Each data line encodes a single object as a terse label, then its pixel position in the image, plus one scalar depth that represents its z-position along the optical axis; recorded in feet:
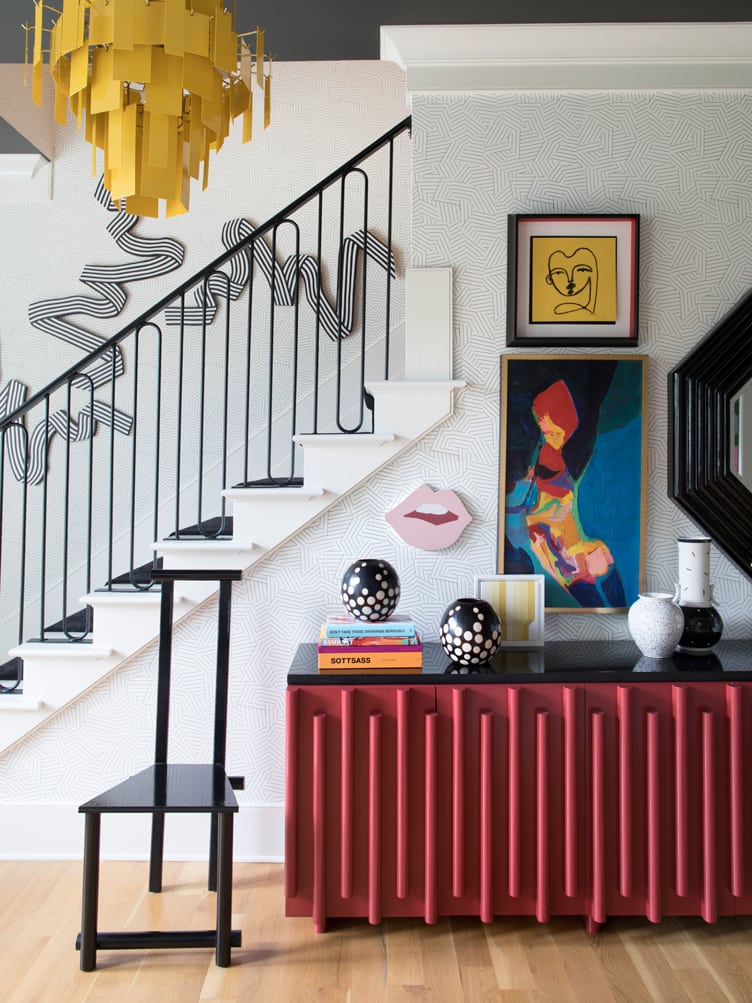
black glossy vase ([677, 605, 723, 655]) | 9.19
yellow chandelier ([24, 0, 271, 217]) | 5.32
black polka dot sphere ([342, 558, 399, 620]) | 9.02
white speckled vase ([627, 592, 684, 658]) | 8.93
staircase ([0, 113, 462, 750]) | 9.84
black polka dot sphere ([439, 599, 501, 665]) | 8.63
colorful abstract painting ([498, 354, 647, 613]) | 9.86
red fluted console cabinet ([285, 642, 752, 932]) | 8.28
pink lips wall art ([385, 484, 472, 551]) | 9.98
